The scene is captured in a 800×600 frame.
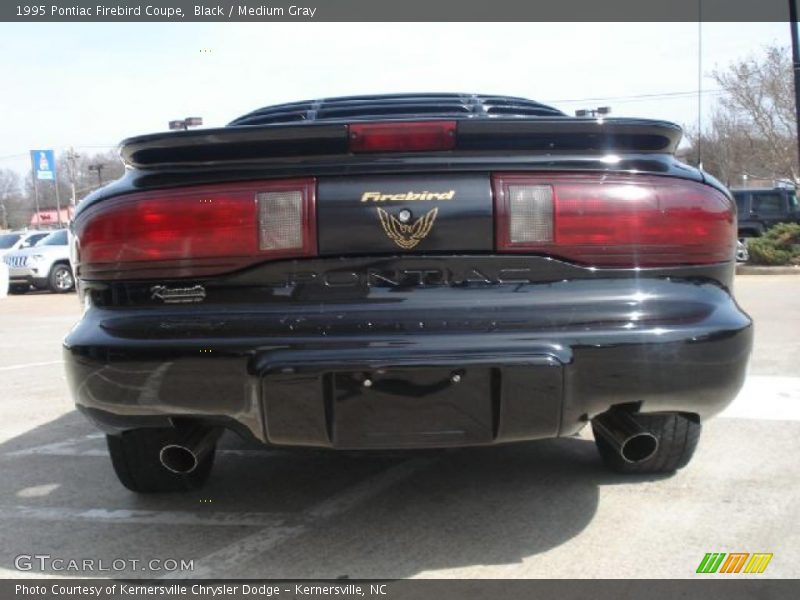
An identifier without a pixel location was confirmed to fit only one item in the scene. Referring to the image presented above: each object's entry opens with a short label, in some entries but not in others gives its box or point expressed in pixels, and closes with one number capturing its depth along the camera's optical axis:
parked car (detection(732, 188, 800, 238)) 19.78
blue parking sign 37.91
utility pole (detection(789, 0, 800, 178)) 14.99
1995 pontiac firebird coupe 2.22
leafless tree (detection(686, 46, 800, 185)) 20.69
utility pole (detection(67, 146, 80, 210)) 47.48
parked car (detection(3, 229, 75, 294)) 17.72
